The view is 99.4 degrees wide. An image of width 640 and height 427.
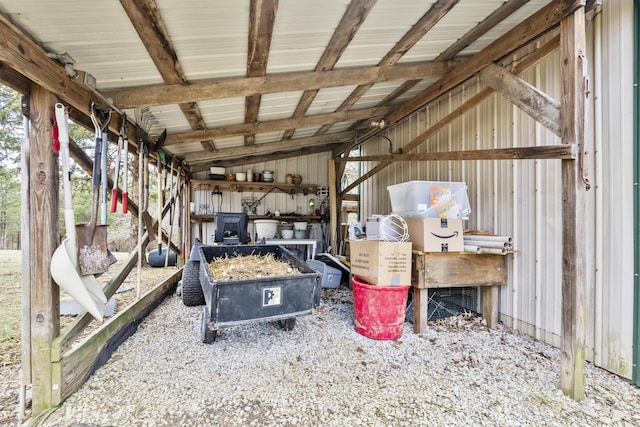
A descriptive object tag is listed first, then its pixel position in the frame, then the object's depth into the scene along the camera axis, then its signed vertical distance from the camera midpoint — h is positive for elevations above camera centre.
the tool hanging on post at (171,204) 4.03 +0.12
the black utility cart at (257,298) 1.96 -0.66
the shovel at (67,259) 1.65 -0.28
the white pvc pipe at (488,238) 2.57 -0.26
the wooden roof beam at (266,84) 2.28 +1.18
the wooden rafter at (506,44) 1.92 +1.48
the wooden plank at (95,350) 1.68 -1.02
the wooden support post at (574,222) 1.74 -0.07
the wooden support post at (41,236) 1.61 -0.14
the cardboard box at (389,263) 2.55 -0.49
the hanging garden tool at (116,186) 2.26 +0.22
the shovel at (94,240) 1.78 -0.19
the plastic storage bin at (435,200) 2.88 +0.13
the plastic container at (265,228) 5.49 -0.33
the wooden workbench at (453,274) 2.67 -0.62
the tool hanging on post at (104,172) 2.05 +0.31
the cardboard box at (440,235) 2.68 -0.23
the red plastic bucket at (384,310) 2.55 -0.94
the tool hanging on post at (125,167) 2.34 +0.41
